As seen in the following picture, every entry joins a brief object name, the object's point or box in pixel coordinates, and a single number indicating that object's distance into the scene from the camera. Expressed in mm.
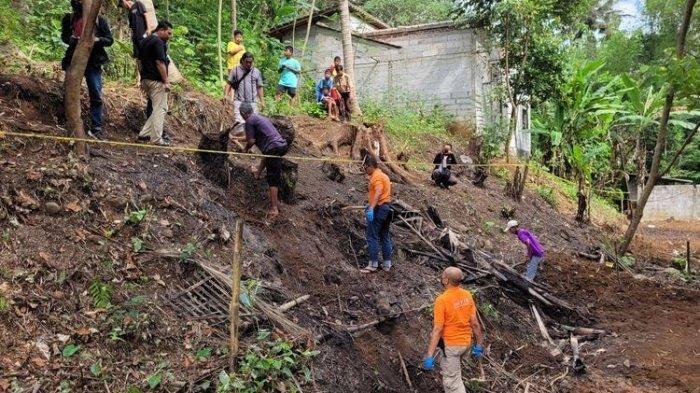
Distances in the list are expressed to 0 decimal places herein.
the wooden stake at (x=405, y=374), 6104
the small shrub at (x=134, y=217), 6070
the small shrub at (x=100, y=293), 5121
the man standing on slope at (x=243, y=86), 9039
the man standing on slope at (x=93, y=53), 6824
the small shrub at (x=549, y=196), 17156
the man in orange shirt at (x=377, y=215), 7723
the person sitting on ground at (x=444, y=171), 12875
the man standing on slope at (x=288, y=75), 12562
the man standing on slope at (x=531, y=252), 9414
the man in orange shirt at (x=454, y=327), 5543
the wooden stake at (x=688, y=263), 11911
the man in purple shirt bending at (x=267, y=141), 7517
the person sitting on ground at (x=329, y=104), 13080
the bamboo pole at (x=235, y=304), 4859
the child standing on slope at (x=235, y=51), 10992
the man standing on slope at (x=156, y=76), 7335
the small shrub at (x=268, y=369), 4762
